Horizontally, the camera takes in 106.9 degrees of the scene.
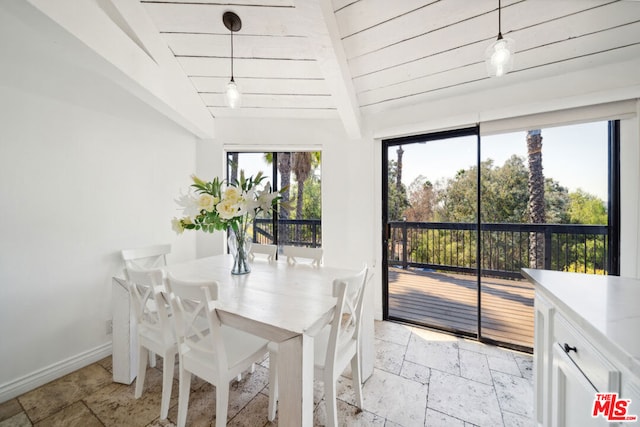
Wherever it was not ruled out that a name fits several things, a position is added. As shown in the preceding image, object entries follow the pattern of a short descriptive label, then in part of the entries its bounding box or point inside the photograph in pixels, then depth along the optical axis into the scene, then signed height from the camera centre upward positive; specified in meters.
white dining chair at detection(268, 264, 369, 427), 1.21 -0.77
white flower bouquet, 1.61 +0.06
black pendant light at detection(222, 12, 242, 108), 1.75 +1.43
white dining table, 0.98 -0.47
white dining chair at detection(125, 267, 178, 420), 1.38 -0.73
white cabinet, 0.65 -0.43
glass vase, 1.79 -0.27
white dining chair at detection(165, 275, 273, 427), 1.12 -0.77
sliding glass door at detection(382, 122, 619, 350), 2.00 +0.02
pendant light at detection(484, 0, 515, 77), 1.24 +0.85
